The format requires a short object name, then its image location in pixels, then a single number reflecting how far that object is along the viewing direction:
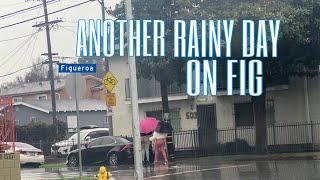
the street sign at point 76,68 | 17.22
